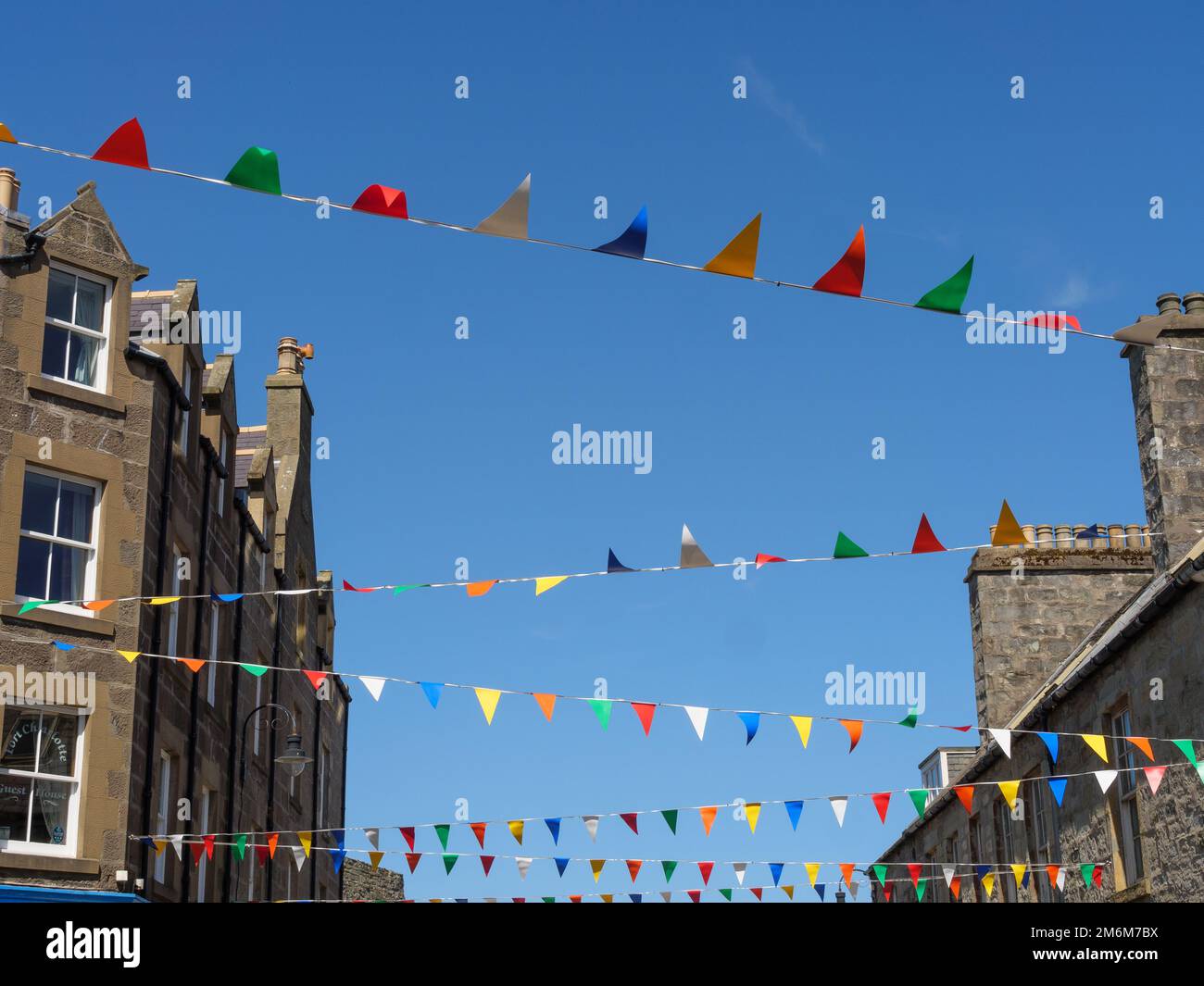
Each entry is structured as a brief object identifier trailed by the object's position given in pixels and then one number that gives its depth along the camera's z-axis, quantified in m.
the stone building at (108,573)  16.27
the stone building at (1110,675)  16.22
